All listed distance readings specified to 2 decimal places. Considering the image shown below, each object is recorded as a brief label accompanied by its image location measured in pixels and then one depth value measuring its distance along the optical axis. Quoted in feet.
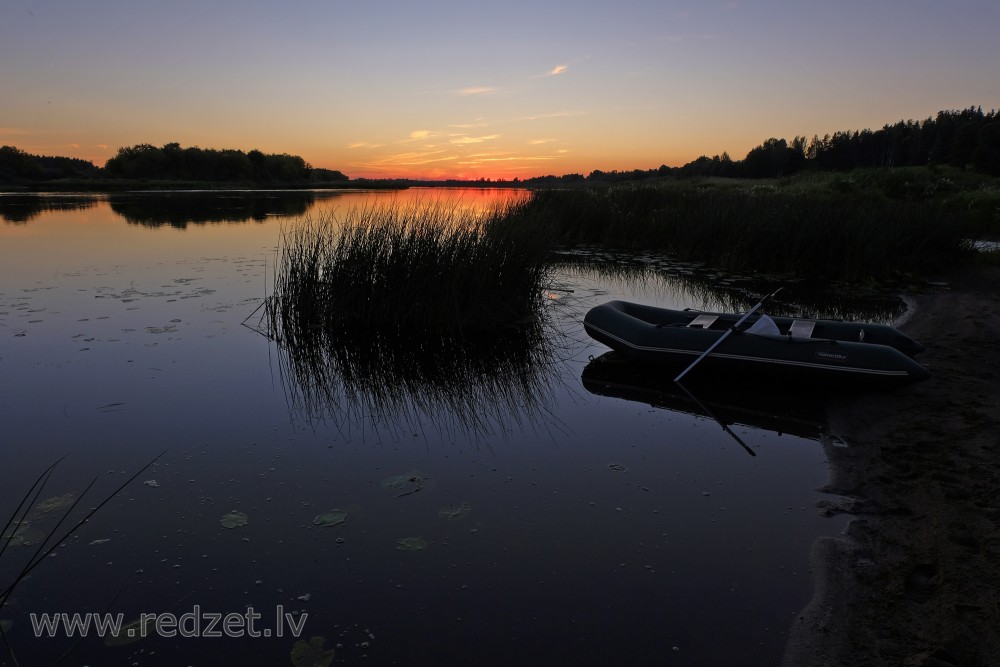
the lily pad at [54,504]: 10.77
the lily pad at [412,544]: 9.92
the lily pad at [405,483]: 11.88
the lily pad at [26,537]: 9.77
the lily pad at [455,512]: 10.93
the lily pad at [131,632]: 7.80
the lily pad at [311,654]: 7.47
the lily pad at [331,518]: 10.64
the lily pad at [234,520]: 10.54
